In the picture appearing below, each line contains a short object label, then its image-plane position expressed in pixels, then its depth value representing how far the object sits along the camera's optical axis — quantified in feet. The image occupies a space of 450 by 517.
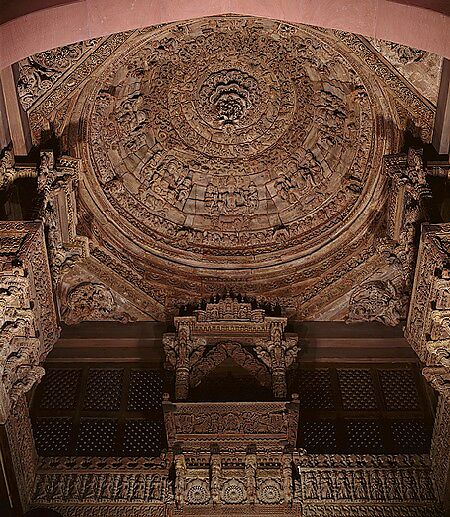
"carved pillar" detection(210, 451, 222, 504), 27.35
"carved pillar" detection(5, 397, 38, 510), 26.58
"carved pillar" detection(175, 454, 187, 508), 27.35
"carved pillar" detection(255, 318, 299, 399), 30.77
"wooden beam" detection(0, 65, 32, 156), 27.73
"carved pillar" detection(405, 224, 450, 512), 25.82
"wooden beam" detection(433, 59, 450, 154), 28.63
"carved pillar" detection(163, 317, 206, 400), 30.68
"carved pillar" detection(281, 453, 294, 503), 27.46
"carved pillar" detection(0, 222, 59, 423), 24.49
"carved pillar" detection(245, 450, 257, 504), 27.37
